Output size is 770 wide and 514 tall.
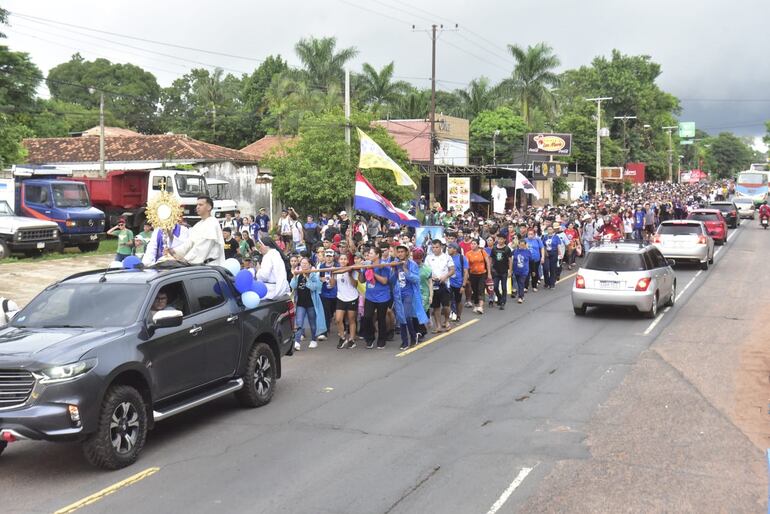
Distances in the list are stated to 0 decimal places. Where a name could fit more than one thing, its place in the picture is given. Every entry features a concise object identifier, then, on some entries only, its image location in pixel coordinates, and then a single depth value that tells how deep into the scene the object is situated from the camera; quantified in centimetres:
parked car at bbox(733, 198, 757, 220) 6147
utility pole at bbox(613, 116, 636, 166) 9554
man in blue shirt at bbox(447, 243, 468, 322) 1650
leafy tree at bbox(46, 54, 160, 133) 9075
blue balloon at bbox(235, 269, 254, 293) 1020
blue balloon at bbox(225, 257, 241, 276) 1066
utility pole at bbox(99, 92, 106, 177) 3878
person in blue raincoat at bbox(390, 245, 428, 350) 1454
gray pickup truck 736
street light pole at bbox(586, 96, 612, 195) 6594
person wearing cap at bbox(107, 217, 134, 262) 1969
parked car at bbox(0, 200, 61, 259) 2534
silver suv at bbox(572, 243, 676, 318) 1703
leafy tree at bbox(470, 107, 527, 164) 6556
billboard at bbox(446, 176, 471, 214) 3866
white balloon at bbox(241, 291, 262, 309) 1013
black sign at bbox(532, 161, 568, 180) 5725
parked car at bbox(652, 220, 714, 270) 2658
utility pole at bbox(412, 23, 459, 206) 3711
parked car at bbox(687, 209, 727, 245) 3547
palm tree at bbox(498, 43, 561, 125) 6912
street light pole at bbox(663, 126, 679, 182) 11535
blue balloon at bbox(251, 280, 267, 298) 1046
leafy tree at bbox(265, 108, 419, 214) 3241
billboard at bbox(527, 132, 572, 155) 5922
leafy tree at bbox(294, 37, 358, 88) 6016
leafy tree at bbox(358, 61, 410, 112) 6322
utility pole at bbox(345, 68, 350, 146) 2862
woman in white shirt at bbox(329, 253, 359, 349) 1444
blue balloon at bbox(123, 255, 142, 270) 1042
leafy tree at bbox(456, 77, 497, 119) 7369
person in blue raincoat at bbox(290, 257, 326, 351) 1445
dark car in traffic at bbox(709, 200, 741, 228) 4817
